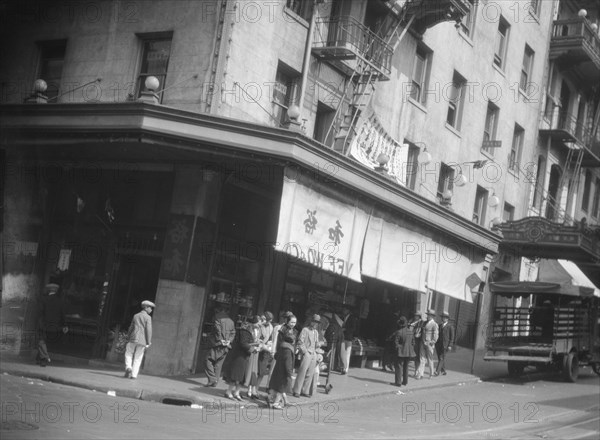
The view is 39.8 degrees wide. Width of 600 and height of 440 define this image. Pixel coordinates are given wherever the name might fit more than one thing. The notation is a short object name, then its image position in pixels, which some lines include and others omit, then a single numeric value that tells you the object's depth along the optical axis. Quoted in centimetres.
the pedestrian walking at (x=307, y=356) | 1762
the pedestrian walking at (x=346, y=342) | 2277
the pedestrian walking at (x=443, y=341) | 2478
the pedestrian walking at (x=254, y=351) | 1672
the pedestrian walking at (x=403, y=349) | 2142
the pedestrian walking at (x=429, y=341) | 2359
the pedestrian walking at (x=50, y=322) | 1834
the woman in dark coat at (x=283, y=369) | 1596
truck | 2477
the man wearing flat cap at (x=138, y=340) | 1739
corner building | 1798
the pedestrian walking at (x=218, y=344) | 1745
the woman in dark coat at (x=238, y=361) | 1611
